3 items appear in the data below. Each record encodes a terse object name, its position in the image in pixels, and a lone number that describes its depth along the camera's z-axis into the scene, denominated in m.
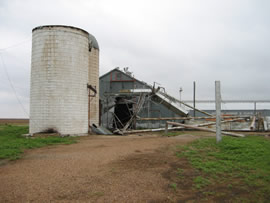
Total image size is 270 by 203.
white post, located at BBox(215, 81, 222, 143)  9.83
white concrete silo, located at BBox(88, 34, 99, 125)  20.37
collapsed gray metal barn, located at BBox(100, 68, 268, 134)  21.03
